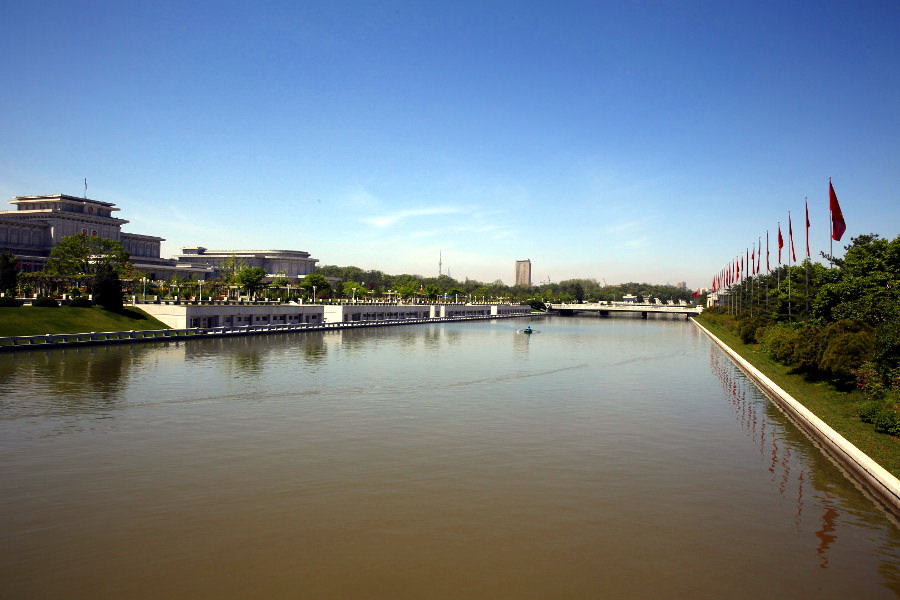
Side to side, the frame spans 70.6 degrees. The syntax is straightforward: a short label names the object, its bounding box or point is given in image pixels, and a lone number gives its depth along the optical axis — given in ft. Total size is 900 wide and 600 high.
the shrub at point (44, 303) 208.85
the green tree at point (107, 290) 224.74
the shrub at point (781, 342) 130.82
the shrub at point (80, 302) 220.53
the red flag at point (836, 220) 117.80
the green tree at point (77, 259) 296.30
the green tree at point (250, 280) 338.34
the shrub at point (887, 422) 75.89
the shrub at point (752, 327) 209.49
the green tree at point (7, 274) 252.21
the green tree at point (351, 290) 492.25
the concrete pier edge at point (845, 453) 57.62
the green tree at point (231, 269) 378.42
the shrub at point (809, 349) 111.04
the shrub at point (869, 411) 82.12
